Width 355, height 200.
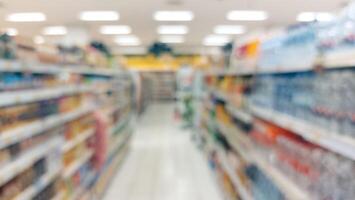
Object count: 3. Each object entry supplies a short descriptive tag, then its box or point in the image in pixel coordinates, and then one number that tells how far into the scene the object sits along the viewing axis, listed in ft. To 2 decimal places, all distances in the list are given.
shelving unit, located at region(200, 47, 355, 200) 5.51
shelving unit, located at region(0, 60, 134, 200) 7.80
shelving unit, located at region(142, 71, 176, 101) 77.56
